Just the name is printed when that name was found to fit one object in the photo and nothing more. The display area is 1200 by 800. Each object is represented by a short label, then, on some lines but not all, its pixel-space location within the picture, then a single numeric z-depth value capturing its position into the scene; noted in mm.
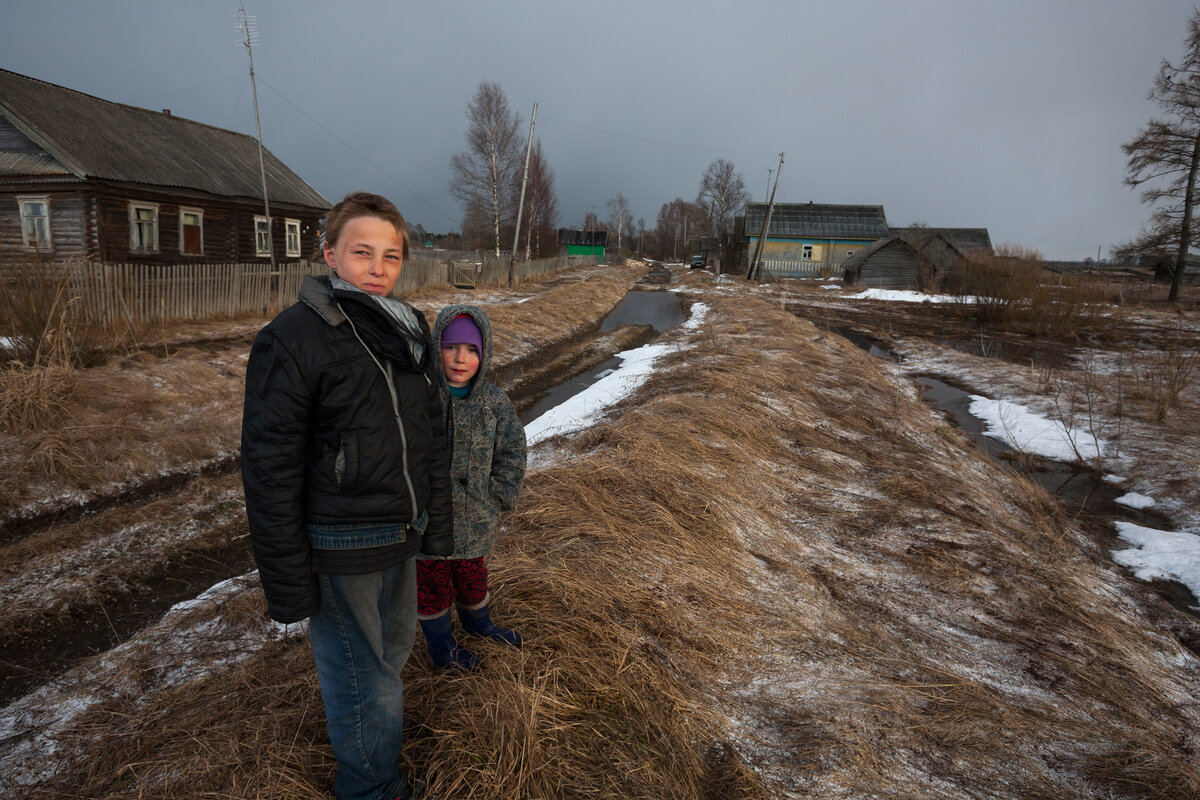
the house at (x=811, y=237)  44259
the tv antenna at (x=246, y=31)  14844
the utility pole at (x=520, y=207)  23988
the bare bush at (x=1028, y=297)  17734
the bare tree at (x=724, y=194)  73562
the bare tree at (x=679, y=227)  85562
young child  2086
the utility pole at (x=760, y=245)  34906
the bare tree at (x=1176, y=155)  24266
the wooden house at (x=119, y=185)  13438
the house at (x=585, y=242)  66062
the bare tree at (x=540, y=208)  43453
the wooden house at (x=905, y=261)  31375
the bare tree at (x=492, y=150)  30672
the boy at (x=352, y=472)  1419
